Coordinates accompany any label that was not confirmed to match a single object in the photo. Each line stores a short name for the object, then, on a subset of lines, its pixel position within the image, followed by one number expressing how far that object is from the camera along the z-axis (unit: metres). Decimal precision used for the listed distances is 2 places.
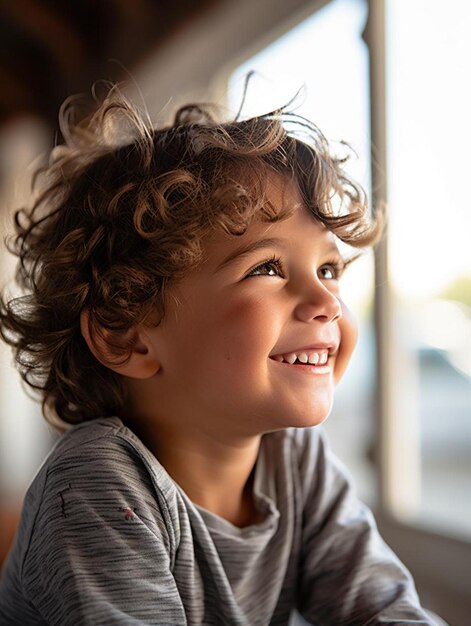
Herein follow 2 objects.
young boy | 0.72
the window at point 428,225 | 1.35
